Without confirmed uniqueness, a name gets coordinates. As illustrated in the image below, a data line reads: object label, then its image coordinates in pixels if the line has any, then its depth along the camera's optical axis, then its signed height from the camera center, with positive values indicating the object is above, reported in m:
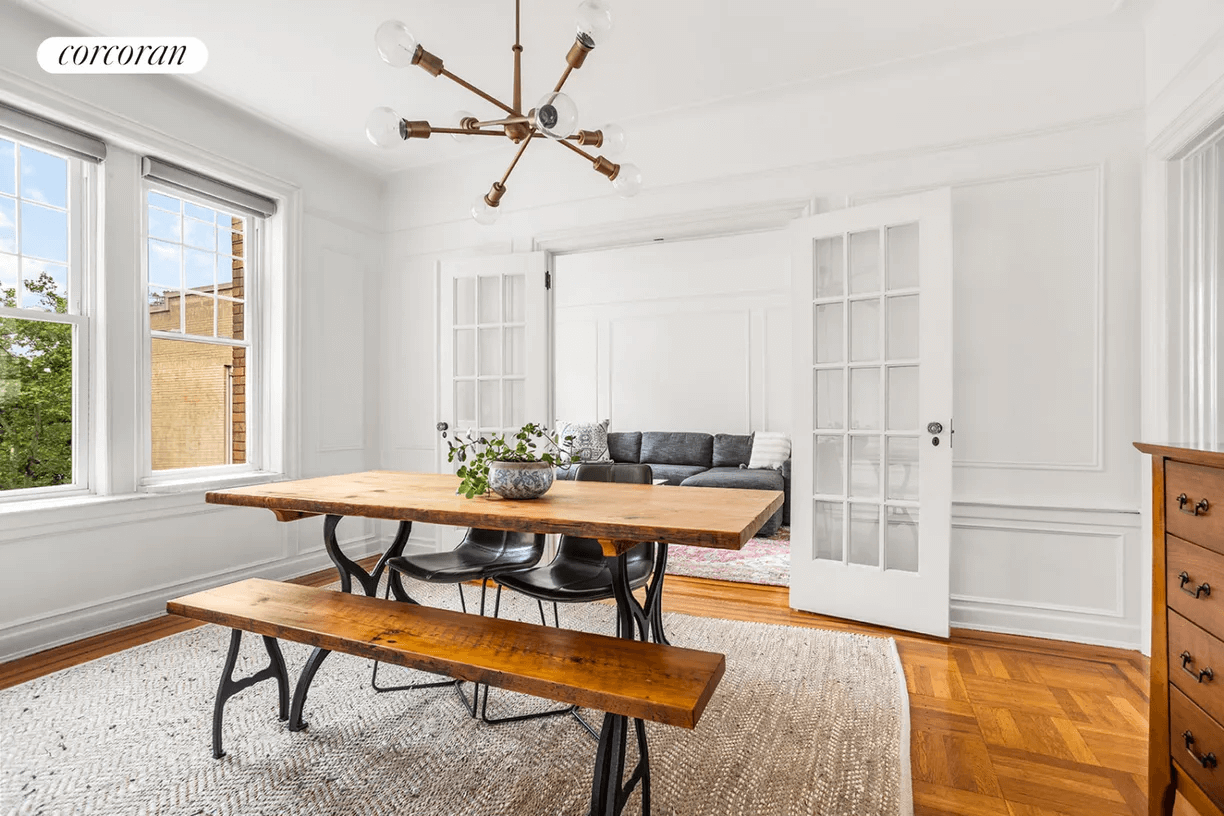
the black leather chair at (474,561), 2.28 -0.62
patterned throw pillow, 6.76 -0.37
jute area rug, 1.67 -1.07
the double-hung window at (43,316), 2.72 +0.41
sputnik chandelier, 1.66 +0.90
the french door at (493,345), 3.93 +0.41
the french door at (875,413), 2.89 -0.04
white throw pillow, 6.00 -0.44
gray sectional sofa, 5.51 -0.58
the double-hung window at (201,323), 3.30 +0.48
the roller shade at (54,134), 2.60 +1.21
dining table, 1.49 -0.30
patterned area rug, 3.96 -1.11
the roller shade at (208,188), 3.17 +1.22
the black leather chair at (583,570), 2.11 -0.63
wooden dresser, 1.31 -0.52
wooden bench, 1.37 -0.63
